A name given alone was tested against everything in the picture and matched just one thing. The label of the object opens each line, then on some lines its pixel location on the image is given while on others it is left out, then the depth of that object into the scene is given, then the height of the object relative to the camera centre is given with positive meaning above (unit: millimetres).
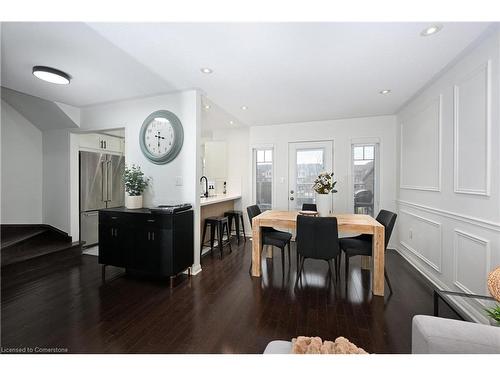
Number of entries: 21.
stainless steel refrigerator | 3875 -51
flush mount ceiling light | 2236 +1239
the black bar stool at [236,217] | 4219 -659
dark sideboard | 2461 -691
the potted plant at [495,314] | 1193 -756
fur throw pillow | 817 -660
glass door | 4336 +376
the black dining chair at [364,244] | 2438 -722
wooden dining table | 2311 -525
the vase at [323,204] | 2777 -244
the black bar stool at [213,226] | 3539 -705
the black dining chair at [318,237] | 2326 -586
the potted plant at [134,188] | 2889 -36
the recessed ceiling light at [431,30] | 1624 +1262
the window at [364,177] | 4070 +182
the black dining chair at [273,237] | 2789 -711
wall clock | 2859 +700
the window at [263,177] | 4676 +203
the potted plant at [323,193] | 2779 -95
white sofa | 886 -678
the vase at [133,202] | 2883 -232
